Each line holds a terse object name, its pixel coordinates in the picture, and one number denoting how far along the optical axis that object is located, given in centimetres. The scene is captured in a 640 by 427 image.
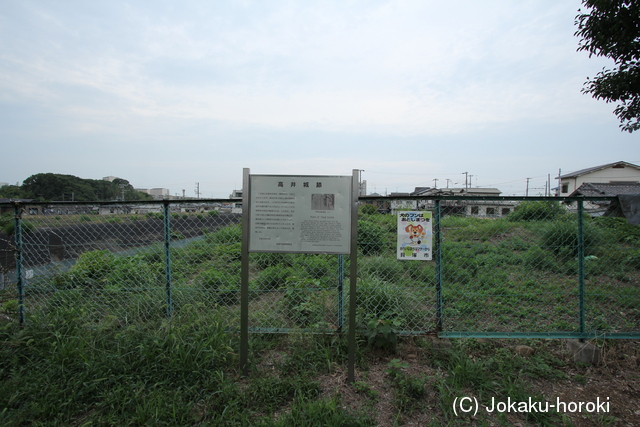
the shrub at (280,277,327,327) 332
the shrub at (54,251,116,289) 400
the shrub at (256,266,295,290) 449
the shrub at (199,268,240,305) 405
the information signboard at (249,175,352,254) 255
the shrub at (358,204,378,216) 397
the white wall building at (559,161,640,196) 3669
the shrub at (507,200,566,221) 453
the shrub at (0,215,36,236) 325
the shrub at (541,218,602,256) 526
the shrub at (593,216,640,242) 427
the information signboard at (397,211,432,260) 293
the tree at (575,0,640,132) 407
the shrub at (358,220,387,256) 514
